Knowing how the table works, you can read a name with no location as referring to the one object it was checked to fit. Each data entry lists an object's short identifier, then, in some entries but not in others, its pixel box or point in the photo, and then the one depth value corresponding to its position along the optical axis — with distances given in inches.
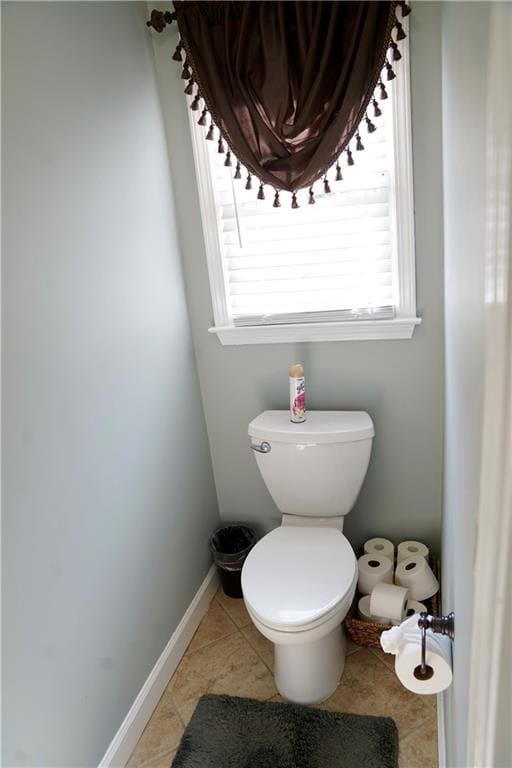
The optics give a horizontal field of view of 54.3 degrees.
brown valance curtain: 57.7
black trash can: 78.4
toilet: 56.1
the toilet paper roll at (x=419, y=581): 69.0
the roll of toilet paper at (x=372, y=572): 70.2
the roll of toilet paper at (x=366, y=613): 67.6
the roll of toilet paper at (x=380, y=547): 74.6
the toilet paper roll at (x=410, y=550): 73.1
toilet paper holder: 37.6
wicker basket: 67.6
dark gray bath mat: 56.4
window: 65.7
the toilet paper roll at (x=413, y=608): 67.6
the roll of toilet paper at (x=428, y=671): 37.7
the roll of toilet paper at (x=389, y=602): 65.2
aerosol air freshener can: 69.4
